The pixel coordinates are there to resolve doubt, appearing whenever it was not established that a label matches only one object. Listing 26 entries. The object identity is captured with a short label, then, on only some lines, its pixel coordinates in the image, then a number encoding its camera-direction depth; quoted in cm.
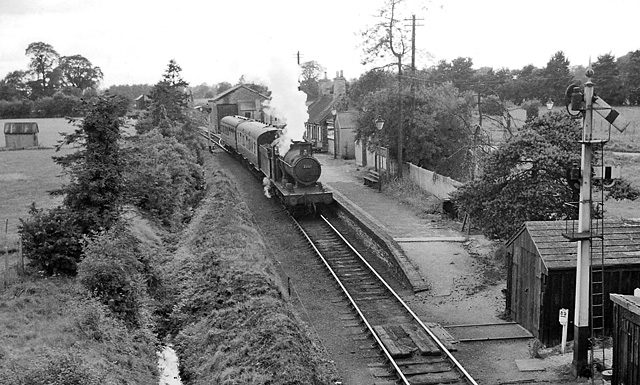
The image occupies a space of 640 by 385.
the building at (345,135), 4275
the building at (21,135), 5297
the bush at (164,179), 2086
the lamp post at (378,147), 2881
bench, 3116
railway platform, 1745
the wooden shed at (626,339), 987
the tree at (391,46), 3144
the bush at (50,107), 7730
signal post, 1118
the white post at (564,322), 1223
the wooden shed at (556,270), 1272
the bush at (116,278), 1290
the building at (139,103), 7019
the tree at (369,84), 3425
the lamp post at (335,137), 4303
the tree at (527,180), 1705
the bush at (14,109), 7838
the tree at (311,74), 7791
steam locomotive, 2458
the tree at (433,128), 3089
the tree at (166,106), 3569
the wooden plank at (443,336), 1286
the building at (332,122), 4294
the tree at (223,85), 12858
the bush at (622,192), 1702
